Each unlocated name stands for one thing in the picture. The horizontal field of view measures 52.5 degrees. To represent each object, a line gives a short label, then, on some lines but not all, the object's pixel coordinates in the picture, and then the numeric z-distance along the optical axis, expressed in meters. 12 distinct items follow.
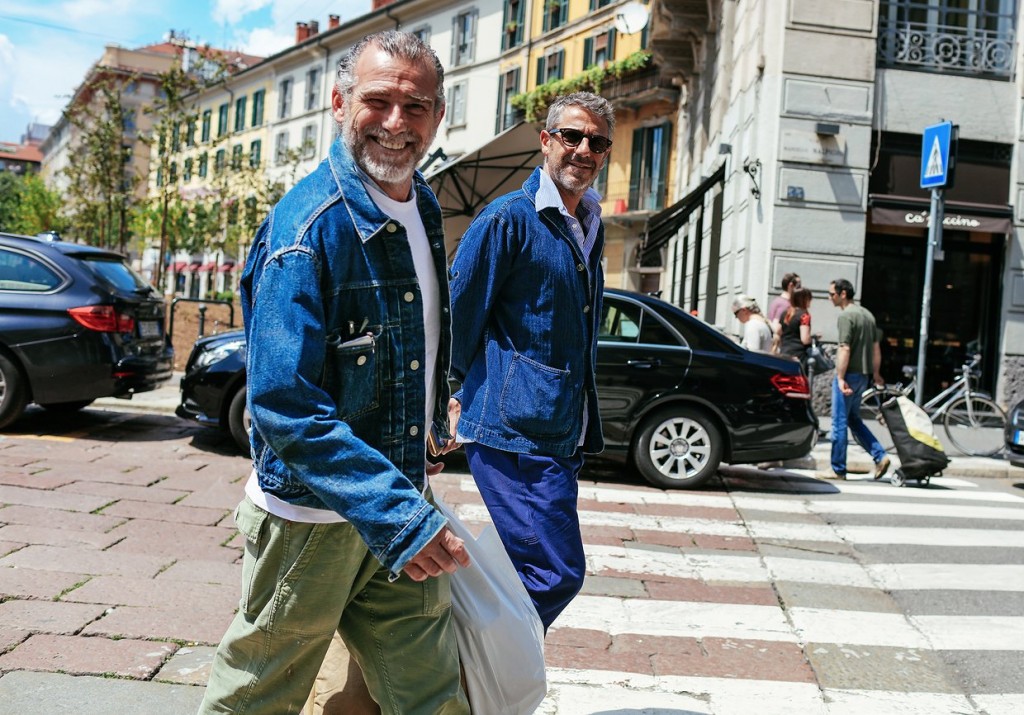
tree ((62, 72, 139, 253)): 20.98
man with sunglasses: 2.91
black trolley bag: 9.05
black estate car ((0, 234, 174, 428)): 8.62
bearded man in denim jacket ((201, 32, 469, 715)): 1.78
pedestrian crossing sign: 11.09
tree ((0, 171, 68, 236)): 43.41
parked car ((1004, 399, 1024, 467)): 9.91
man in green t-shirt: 9.48
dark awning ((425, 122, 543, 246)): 13.79
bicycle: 11.54
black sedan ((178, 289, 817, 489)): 8.16
